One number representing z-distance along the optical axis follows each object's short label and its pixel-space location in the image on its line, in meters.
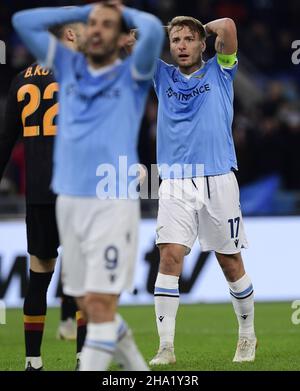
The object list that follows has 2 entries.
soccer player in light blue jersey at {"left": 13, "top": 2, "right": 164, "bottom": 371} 11.94
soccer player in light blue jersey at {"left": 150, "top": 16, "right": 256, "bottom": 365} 16.37
